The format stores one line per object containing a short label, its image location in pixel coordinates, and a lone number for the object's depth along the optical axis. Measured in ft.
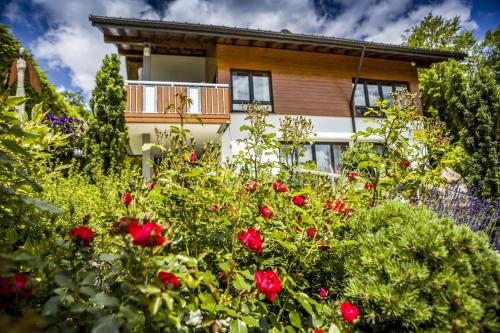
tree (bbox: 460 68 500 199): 31.50
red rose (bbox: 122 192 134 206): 4.26
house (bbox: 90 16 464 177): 26.71
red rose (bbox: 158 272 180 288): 3.22
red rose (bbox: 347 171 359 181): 8.47
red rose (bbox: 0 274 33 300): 2.77
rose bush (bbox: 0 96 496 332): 3.18
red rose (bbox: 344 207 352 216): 5.96
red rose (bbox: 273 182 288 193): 6.74
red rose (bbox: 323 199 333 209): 5.79
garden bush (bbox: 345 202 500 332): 3.69
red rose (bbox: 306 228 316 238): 5.38
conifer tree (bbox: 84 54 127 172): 25.38
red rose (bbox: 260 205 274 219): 5.50
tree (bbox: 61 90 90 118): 104.20
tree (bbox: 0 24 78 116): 27.48
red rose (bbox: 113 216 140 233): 2.95
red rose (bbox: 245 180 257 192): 6.42
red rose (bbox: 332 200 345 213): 5.54
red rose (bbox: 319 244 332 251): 5.06
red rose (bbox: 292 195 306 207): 5.81
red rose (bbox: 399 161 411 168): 8.07
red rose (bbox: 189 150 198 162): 5.41
